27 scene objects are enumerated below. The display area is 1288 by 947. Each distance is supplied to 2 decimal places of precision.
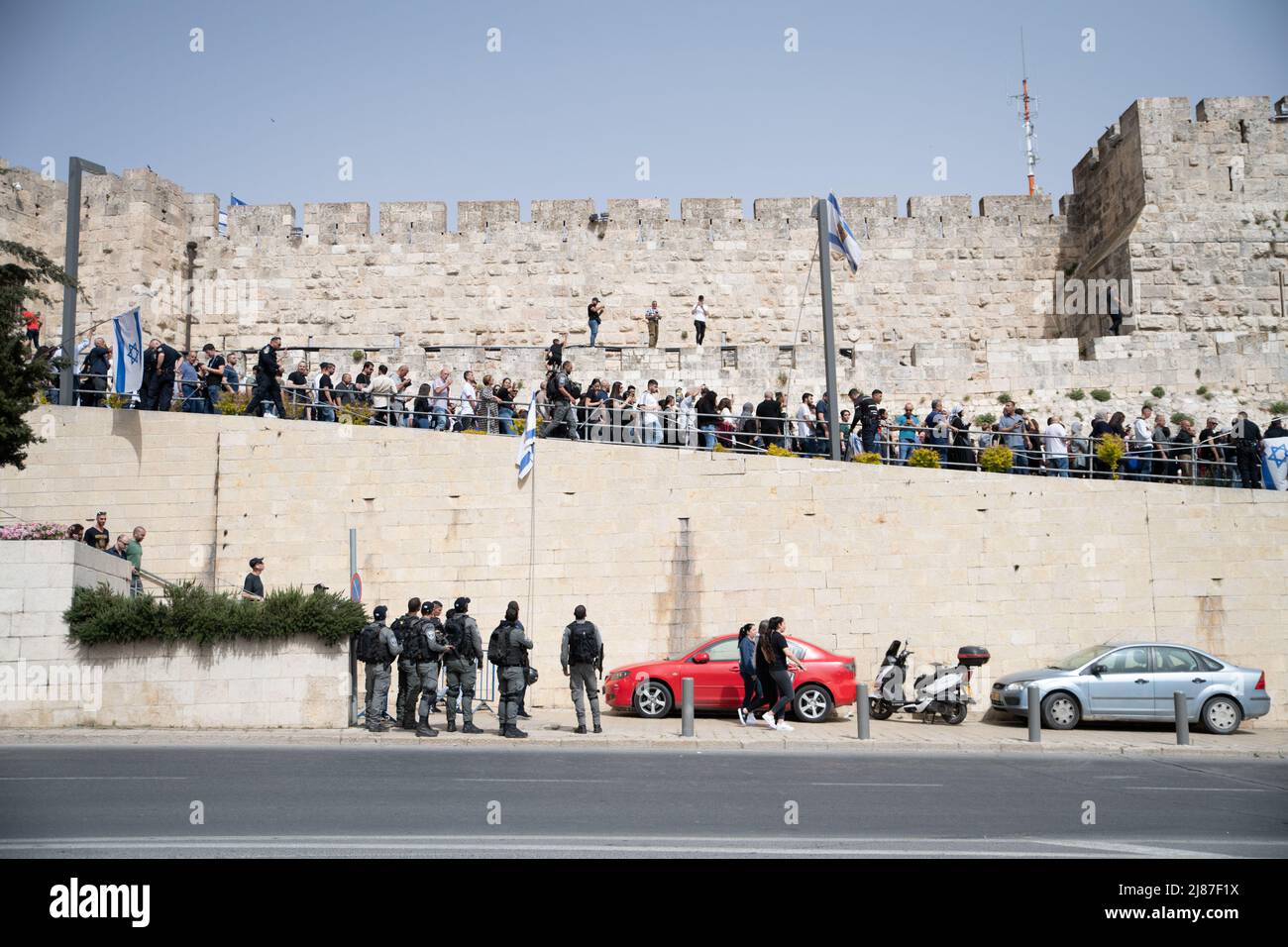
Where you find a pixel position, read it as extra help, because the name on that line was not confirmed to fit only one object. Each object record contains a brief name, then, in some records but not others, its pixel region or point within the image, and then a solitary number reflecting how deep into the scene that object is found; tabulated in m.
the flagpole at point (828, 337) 17.80
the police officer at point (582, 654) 13.56
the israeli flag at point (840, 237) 19.03
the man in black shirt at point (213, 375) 18.95
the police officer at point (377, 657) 13.49
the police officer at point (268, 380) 18.44
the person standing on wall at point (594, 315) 23.81
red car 15.55
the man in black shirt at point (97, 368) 18.88
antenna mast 39.97
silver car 15.28
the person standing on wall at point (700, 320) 24.61
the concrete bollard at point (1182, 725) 14.10
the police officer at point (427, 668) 13.49
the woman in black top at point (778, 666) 14.51
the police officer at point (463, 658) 13.50
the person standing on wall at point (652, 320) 25.75
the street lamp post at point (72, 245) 17.41
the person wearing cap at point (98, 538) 15.92
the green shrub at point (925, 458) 18.47
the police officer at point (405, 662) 13.66
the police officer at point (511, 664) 13.23
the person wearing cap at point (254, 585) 15.43
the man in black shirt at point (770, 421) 19.14
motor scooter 15.78
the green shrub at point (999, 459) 18.47
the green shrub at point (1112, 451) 18.39
